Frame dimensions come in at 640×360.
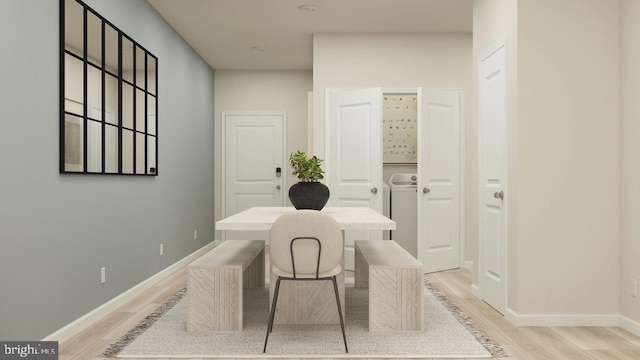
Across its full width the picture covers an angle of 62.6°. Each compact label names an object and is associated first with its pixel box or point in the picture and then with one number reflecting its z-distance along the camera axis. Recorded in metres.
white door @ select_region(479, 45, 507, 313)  3.60
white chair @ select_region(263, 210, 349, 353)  2.71
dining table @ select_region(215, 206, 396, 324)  3.30
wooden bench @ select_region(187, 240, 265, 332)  3.12
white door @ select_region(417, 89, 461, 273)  5.29
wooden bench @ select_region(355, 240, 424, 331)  3.13
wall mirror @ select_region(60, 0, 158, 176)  3.13
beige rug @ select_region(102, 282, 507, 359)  2.74
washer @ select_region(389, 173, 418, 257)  5.66
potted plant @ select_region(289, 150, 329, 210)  3.57
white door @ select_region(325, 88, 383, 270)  5.36
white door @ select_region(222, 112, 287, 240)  7.60
